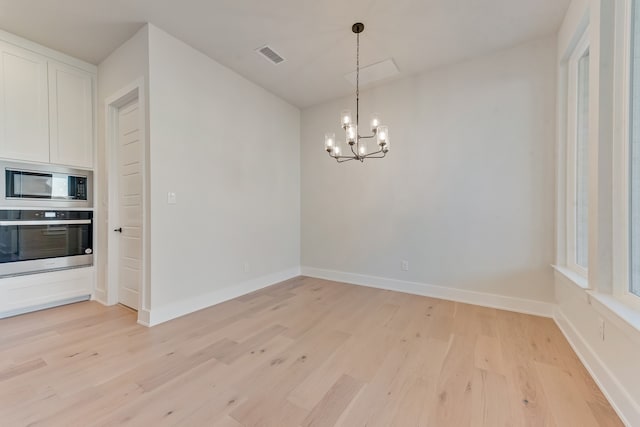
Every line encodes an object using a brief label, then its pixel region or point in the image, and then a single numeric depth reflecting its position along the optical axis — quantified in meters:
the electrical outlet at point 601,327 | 1.63
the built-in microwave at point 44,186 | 2.63
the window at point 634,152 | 1.49
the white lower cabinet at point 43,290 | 2.60
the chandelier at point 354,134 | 2.34
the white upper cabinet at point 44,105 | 2.62
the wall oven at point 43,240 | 2.61
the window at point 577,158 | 2.25
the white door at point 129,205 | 2.82
